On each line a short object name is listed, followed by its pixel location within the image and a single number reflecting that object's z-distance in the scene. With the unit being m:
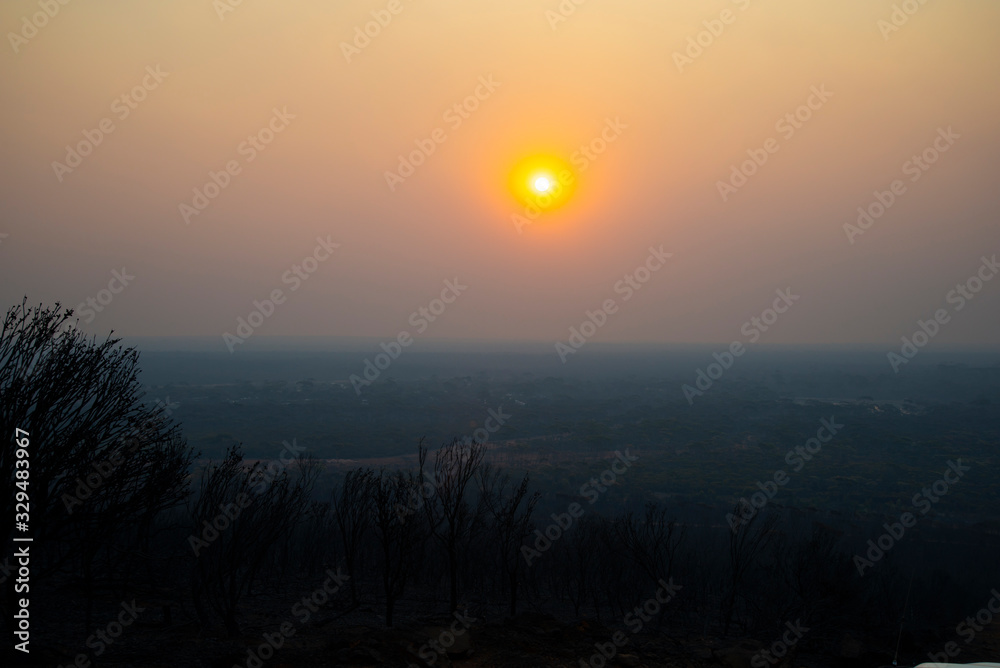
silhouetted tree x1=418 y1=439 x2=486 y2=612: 16.53
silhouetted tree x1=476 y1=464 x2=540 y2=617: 18.64
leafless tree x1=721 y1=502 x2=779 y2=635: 18.41
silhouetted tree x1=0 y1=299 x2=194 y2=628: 9.50
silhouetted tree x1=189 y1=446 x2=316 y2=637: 12.85
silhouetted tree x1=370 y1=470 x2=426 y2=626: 15.67
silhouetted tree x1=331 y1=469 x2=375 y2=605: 18.09
